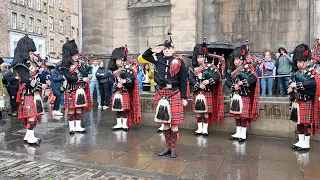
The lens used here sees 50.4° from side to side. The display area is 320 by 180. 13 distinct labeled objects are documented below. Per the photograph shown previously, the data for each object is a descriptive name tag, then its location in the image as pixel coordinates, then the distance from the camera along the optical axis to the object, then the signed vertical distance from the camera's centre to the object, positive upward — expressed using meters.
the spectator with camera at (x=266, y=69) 10.27 +0.50
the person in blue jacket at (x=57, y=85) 10.27 -0.02
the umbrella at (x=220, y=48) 9.42 +1.05
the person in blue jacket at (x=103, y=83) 11.59 +0.06
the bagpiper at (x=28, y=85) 6.29 -0.02
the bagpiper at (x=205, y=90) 7.19 -0.11
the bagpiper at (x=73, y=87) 7.24 -0.05
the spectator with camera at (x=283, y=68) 9.66 +0.50
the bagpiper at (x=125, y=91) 7.64 -0.14
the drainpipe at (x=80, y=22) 12.47 +2.33
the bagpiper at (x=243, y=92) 6.79 -0.14
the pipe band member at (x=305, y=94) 5.98 -0.15
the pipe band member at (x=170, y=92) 5.64 -0.12
